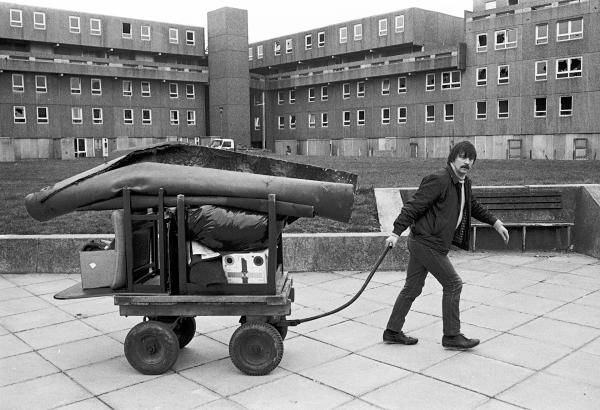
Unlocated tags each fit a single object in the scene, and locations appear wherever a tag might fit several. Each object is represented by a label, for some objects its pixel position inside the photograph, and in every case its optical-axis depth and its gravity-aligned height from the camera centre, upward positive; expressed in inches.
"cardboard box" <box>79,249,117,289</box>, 211.8 -36.2
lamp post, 2527.6 +165.8
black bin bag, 200.8 -22.0
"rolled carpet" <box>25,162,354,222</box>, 202.8 -8.9
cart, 201.9 -45.4
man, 222.2 -26.8
